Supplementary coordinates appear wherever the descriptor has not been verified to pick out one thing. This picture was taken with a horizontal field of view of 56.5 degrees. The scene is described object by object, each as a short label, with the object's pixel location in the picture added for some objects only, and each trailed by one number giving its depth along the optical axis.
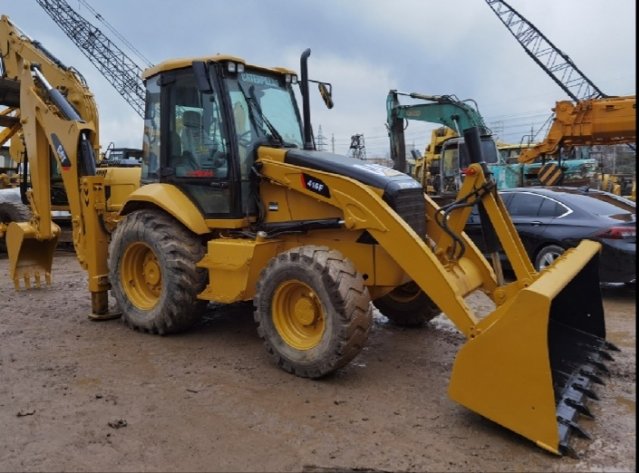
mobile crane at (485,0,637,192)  12.95
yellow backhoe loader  3.78
